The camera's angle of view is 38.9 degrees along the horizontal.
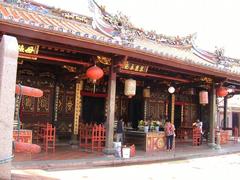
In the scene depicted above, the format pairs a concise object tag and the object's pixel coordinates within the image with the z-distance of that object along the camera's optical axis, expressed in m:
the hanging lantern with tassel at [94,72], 11.04
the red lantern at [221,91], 15.66
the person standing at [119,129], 12.71
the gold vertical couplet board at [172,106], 18.75
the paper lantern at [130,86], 12.77
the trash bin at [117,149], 11.05
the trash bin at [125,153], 10.96
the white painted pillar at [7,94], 3.43
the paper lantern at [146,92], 17.03
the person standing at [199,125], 16.29
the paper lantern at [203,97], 15.71
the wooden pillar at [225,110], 21.22
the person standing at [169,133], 13.55
